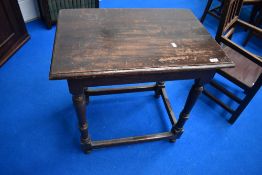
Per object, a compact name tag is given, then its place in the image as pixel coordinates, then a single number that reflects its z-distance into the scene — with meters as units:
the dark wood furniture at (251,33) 2.68
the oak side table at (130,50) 0.99
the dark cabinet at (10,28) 2.07
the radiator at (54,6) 2.44
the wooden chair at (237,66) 1.50
